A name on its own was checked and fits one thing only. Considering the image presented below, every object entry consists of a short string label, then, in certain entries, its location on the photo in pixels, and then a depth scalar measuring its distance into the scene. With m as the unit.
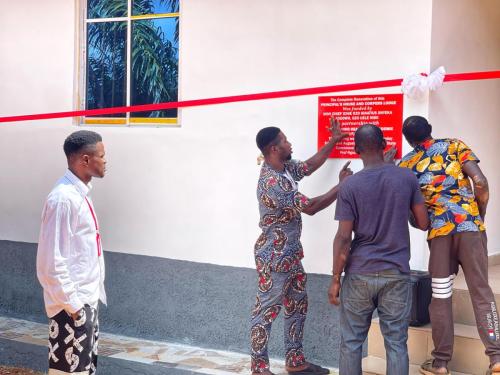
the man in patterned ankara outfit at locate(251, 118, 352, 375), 5.47
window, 7.16
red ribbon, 5.34
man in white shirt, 4.24
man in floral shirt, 4.83
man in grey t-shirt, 4.55
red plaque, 5.71
